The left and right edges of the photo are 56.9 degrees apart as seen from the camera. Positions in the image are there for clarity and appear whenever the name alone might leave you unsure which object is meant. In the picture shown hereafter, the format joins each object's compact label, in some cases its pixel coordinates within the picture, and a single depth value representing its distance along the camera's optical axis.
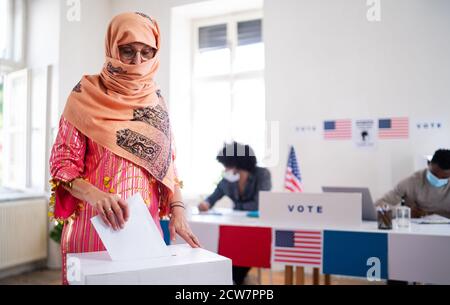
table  2.22
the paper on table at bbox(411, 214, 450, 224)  2.67
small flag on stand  3.67
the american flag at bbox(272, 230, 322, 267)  2.45
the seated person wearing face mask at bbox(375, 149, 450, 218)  3.04
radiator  3.79
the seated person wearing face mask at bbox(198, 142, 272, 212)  3.61
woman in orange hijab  1.00
